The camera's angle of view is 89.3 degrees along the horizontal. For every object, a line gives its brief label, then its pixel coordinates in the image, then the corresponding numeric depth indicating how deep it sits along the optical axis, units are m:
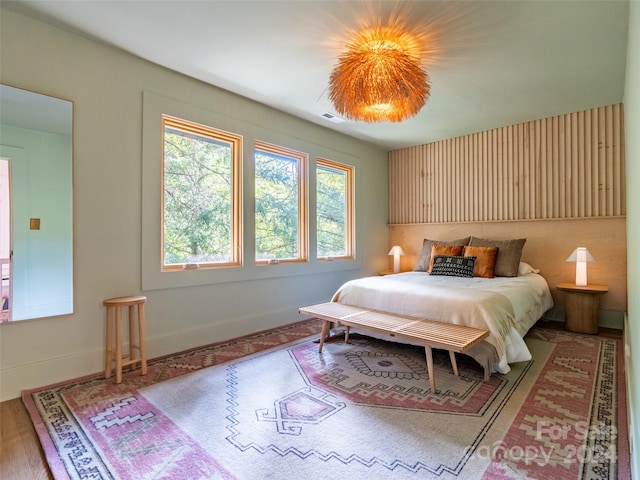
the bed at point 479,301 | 2.41
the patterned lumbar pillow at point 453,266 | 3.79
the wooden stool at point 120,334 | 2.36
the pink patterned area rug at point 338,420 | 1.48
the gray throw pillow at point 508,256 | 3.82
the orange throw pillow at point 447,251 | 4.13
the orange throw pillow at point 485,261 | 3.78
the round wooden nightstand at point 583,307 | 3.42
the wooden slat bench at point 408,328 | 2.15
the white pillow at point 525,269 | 3.95
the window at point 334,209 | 4.51
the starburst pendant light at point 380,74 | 2.25
